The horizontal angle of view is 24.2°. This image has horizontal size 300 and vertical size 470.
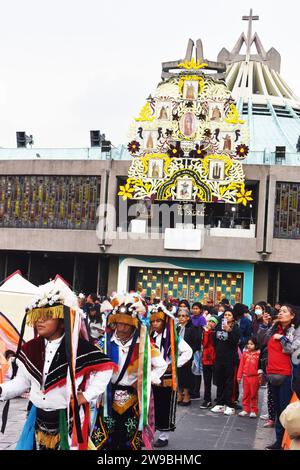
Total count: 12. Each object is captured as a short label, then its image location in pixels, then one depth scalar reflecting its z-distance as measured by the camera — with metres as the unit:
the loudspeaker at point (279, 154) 31.56
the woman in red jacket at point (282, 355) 9.21
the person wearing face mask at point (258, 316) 15.24
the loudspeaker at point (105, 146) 33.41
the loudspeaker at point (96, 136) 36.00
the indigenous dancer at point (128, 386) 7.00
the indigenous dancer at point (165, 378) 8.99
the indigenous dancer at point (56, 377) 5.77
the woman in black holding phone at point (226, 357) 11.82
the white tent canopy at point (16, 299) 8.94
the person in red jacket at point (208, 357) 12.36
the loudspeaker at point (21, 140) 37.09
